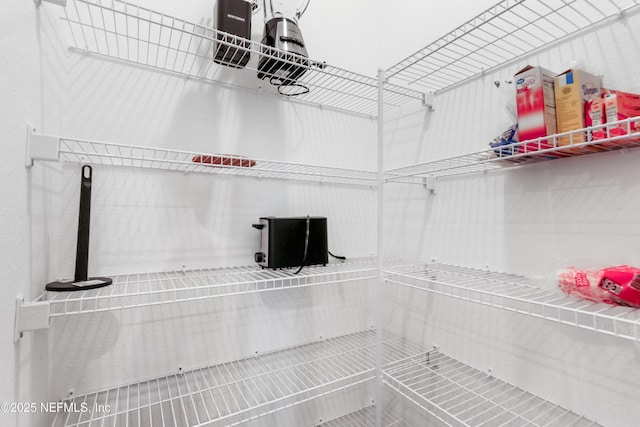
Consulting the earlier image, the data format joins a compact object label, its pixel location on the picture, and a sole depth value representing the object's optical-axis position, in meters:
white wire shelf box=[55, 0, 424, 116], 0.85
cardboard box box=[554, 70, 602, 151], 0.65
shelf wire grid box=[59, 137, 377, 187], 0.83
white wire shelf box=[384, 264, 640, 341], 0.61
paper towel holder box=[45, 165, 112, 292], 0.70
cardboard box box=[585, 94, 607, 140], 0.61
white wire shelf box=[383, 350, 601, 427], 0.80
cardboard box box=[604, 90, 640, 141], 0.59
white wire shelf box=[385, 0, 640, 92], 0.75
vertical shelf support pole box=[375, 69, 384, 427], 1.04
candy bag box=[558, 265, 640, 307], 0.58
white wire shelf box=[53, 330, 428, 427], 0.82
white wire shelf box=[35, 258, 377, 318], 0.74
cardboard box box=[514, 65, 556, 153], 0.69
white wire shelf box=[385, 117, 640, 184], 0.58
